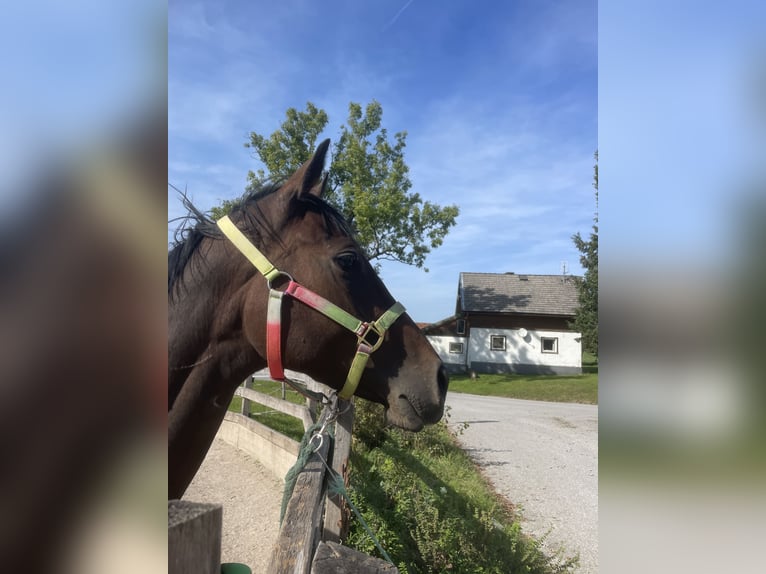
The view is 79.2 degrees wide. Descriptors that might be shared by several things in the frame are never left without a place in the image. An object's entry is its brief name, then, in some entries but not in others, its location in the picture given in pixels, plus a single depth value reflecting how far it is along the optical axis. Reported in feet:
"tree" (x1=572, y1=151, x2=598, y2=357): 71.82
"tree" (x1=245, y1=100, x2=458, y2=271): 76.59
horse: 5.82
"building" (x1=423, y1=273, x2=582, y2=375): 92.02
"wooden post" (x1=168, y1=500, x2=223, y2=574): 2.05
